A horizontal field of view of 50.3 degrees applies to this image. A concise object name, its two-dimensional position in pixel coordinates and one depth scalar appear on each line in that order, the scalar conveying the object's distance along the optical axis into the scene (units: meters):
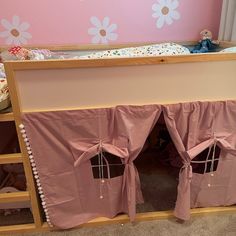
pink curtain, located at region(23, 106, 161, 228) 1.03
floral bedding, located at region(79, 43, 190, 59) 1.55
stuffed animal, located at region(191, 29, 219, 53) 1.75
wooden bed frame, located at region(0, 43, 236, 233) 0.95
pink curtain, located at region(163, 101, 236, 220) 1.07
